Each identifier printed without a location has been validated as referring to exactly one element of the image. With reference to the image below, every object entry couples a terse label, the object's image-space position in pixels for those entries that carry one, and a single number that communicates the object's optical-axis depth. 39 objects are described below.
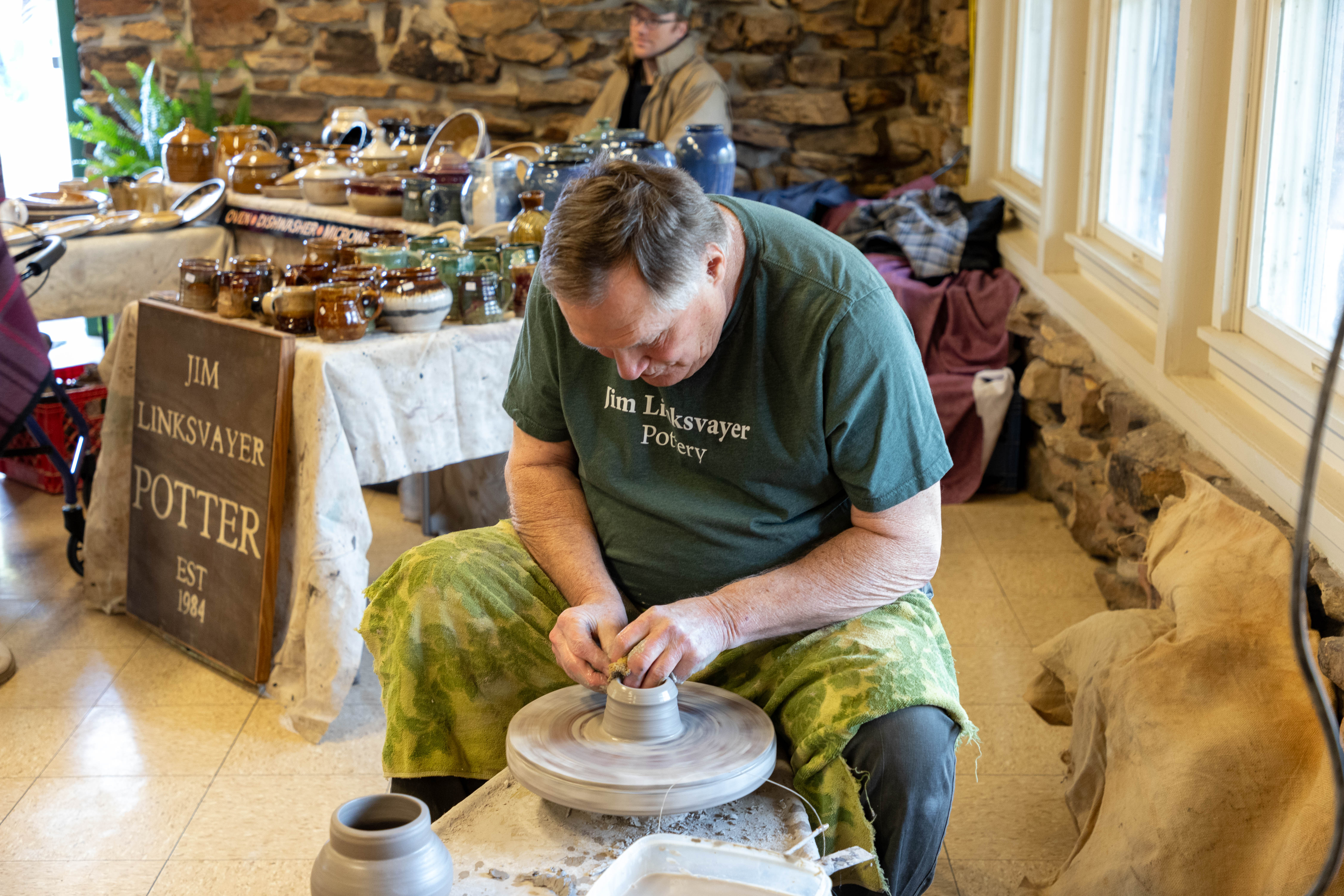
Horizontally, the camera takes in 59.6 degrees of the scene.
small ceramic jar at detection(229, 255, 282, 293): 2.60
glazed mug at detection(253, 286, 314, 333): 2.46
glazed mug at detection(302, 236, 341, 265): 2.73
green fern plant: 5.38
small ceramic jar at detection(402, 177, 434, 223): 3.32
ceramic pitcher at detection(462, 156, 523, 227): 3.12
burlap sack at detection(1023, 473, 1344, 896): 1.53
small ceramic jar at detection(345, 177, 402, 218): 3.46
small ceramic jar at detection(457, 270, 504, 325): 2.62
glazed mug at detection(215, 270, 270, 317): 2.57
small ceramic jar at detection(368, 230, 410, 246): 3.06
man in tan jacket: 4.74
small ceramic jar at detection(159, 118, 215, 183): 4.29
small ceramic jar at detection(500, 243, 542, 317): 2.68
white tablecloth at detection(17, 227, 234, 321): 3.52
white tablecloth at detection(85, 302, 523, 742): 2.34
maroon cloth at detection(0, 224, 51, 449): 2.54
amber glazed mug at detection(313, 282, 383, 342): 2.39
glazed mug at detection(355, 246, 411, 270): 2.67
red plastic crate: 3.50
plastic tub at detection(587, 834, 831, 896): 1.20
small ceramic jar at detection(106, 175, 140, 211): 3.91
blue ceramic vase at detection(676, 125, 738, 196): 3.32
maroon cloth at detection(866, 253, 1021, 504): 3.73
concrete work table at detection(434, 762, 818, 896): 1.26
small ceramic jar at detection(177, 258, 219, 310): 2.64
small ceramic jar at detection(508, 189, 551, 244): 2.81
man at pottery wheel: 1.40
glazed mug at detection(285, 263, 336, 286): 2.58
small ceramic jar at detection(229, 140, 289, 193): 4.00
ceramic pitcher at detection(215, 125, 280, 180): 4.29
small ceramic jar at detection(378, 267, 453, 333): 2.48
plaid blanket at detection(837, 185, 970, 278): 3.99
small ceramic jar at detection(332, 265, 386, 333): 2.47
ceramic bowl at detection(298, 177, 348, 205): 3.70
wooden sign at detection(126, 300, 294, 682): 2.42
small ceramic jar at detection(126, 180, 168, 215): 3.91
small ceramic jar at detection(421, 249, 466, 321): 2.61
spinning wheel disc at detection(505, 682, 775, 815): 1.28
